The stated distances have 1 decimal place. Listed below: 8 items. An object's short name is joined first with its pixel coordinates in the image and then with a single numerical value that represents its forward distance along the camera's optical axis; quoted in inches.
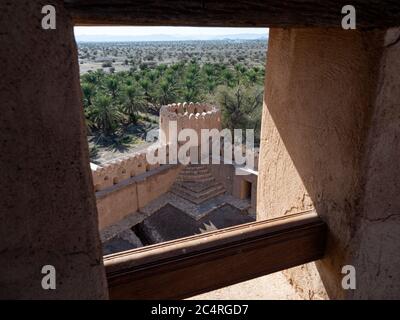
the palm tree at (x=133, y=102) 847.7
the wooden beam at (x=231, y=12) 32.3
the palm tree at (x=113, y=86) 864.3
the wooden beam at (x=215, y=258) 46.9
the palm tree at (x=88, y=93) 815.1
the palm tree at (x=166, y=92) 930.6
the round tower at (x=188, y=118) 500.7
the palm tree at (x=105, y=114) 759.7
